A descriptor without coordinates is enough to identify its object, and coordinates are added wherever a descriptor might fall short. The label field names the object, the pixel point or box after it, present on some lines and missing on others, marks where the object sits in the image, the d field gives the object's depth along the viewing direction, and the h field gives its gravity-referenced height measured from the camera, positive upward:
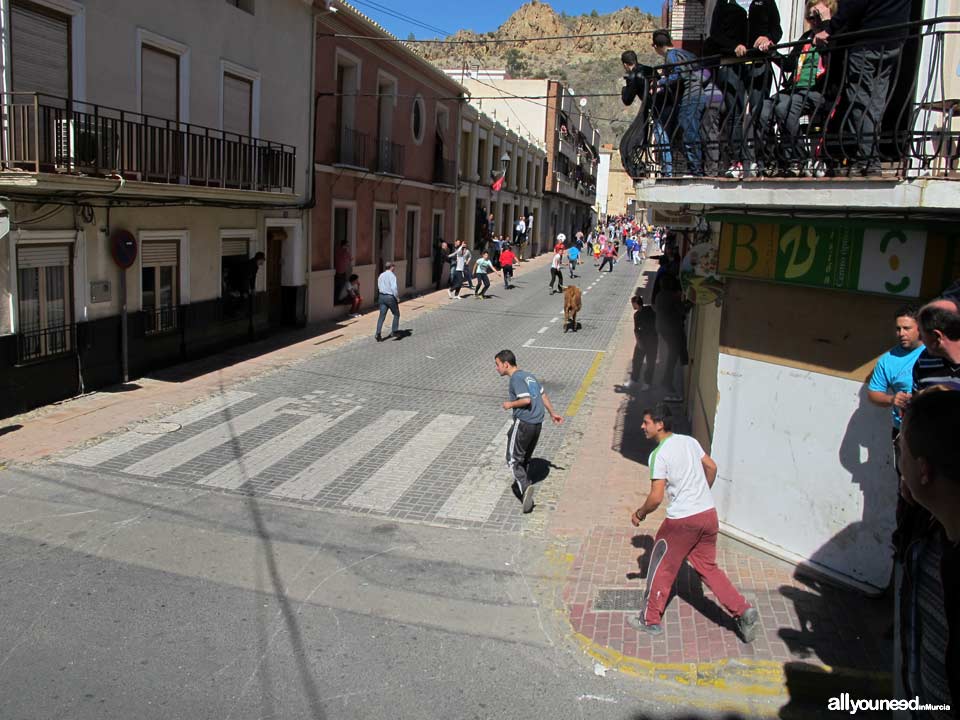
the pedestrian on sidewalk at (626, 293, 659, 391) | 13.23 -1.43
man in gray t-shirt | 7.98 -1.69
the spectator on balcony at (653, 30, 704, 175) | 6.43 +1.27
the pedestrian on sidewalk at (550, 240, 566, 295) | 27.53 -0.65
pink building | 19.78 +2.48
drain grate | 6.04 -2.66
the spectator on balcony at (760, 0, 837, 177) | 5.70 +1.20
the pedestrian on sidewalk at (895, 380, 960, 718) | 2.16 -0.82
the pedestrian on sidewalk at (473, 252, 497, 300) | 25.50 -0.91
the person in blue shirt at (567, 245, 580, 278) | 33.25 -0.22
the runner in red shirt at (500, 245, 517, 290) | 28.45 -0.62
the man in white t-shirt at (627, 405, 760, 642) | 5.39 -1.83
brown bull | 18.98 -1.28
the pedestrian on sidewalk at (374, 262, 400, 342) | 17.45 -1.16
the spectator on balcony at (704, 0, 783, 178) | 6.00 +1.46
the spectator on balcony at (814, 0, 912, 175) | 5.32 +1.34
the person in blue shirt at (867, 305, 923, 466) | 5.33 -0.72
